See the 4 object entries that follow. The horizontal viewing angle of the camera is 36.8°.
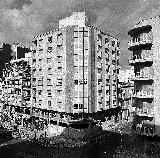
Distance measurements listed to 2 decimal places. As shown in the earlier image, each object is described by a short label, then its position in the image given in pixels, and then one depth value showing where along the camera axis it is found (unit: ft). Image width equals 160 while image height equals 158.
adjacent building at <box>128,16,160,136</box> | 149.59
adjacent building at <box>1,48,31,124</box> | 255.09
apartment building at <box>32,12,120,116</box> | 208.03
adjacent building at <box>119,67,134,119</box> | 282.56
